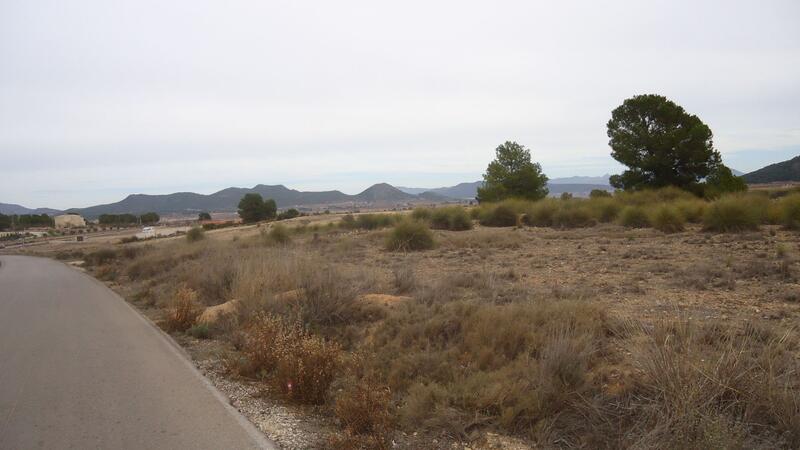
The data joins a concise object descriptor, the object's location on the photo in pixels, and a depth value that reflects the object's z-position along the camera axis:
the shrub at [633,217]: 25.25
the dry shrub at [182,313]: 10.80
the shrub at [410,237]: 23.45
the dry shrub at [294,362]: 6.15
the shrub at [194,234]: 40.47
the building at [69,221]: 156.50
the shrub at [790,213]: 20.09
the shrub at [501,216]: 34.00
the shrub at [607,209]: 29.55
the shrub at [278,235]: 33.74
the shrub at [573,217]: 29.81
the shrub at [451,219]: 33.25
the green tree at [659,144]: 34.19
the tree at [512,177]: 50.44
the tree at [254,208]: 90.81
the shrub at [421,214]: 36.56
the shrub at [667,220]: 22.64
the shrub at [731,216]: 20.58
